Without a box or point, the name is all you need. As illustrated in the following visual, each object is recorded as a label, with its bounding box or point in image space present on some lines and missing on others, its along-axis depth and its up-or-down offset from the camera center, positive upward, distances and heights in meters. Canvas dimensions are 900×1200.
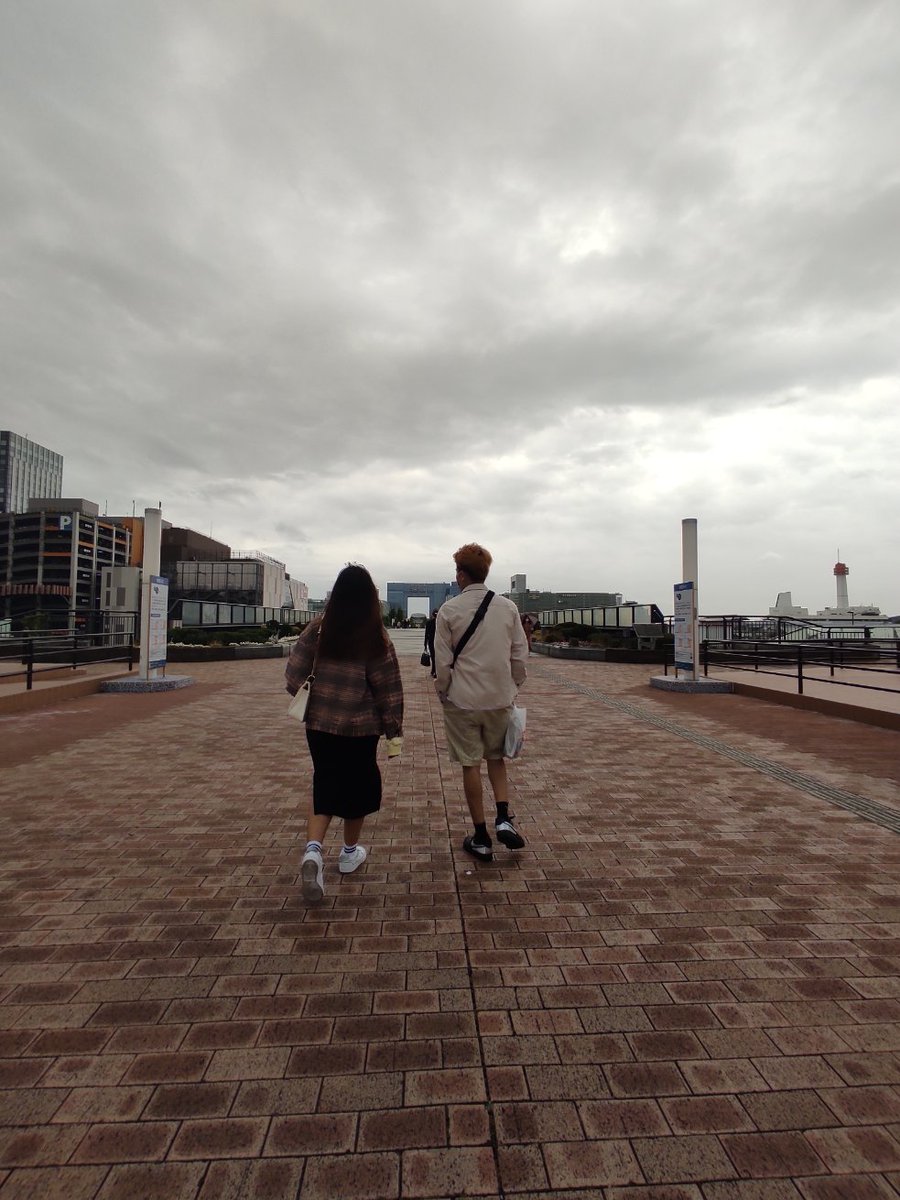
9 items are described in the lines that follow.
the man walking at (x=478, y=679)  3.53 -0.25
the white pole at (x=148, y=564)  11.24 +1.30
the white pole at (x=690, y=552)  11.64 +1.54
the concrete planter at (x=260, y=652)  19.63 -0.58
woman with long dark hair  3.21 -0.33
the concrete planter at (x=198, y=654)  18.31 -0.59
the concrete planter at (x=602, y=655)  18.52 -0.60
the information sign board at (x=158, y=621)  11.45 +0.23
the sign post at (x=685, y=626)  11.53 +0.17
